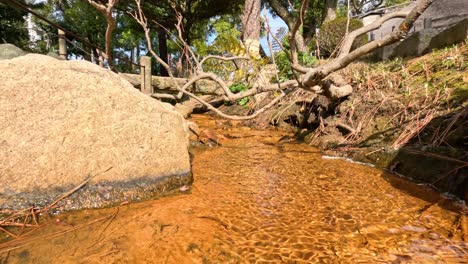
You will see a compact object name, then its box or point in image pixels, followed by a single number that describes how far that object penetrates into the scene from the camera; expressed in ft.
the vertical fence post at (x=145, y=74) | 21.52
